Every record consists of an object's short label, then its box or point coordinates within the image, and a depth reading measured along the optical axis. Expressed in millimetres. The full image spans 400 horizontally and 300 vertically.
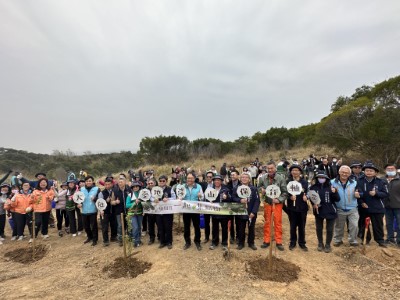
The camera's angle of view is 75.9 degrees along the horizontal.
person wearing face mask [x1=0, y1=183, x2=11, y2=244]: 8383
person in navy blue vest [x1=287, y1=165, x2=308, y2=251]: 6247
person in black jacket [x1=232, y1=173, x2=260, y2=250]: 6460
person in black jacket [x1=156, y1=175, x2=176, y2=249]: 6867
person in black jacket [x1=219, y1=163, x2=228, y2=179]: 15485
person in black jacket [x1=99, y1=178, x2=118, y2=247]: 7395
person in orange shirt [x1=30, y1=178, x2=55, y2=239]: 8117
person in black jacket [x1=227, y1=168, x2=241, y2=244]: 6792
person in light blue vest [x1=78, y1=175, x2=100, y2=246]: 7582
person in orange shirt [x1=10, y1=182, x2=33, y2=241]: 8188
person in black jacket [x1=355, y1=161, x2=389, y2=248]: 6305
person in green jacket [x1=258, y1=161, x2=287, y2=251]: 6387
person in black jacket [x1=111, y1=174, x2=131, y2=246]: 7262
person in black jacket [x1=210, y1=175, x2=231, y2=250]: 6613
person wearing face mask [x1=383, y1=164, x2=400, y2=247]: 6469
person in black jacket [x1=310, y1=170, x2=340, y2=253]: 6188
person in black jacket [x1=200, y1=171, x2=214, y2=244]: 7031
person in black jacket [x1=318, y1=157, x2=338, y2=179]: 12883
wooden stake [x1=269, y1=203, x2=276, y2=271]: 5240
